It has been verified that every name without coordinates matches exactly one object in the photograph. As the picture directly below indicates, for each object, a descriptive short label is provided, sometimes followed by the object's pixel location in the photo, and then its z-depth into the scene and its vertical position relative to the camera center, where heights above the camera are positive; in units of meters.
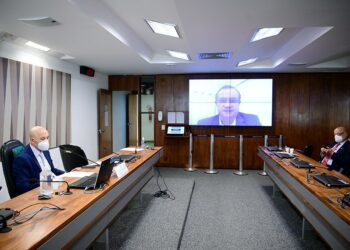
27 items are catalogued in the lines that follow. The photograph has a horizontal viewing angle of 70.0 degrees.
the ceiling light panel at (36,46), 3.66 +1.08
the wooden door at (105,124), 5.98 -0.17
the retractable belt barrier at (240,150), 5.81 -0.76
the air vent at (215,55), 4.35 +1.12
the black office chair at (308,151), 4.03 -0.52
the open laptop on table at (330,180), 2.21 -0.57
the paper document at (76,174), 2.42 -0.56
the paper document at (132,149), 3.97 -0.51
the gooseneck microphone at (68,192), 1.88 -0.57
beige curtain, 3.38 +0.24
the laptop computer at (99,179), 2.01 -0.54
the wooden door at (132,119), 8.09 -0.07
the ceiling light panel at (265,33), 3.45 +1.21
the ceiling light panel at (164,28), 3.24 +1.23
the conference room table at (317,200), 1.70 -0.69
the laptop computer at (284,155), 3.67 -0.54
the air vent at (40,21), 2.60 +1.01
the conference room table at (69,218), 1.25 -0.60
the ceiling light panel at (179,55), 4.64 +1.21
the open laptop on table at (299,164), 2.96 -0.55
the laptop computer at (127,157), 3.11 -0.51
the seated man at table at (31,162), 2.14 -0.42
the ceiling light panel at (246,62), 5.19 +1.21
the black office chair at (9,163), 2.08 -0.39
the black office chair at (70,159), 3.29 -0.57
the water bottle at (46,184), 1.83 -0.50
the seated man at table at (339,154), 3.33 -0.49
